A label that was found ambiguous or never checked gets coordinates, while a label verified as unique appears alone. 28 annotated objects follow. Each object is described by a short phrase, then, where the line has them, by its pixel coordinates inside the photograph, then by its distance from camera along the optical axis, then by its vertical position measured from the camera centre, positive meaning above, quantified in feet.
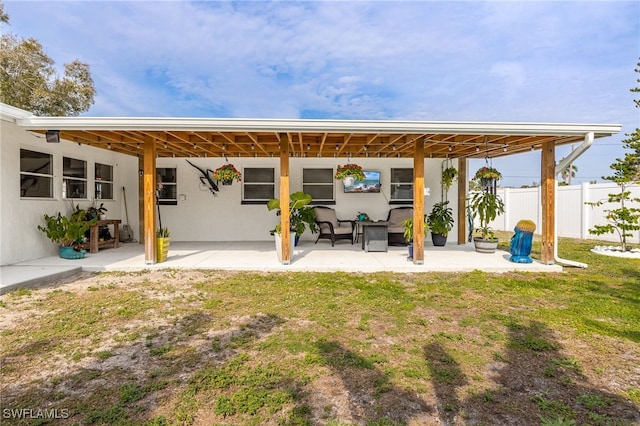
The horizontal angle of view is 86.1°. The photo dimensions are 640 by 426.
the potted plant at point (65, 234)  20.38 -1.37
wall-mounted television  29.81 +2.27
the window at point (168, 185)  30.00 +2.24
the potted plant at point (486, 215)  22.56 -0.36
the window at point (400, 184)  30.45 +2.31
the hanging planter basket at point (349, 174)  23.25 +2.48
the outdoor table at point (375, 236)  23.99 -1.84
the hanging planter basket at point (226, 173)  22.81 +2.49
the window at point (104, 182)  26.61 +2.31
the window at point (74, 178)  23.03 +2.30
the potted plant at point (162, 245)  19.92 -2.00
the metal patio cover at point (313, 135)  16.84 +4.37
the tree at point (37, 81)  43.84 +17.77
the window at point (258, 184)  30.09 +2.31
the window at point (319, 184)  30.22 +2.31
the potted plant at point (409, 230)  21.76 -1.28
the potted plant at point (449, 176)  28.40 +2.87
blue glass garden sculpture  19.79 -1.90
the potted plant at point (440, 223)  26.55 -1.03
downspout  17.58 +2.56
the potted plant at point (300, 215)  24.34 -0.38
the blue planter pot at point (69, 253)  20.52 -2.55
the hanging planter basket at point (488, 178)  22.50 +2.14
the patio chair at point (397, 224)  26.48 -1.15
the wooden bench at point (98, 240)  23.52 -1.94
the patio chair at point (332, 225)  26.84 -1.26
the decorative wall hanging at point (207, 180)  29.63 +2.60
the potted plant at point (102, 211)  25.00 -0.02
